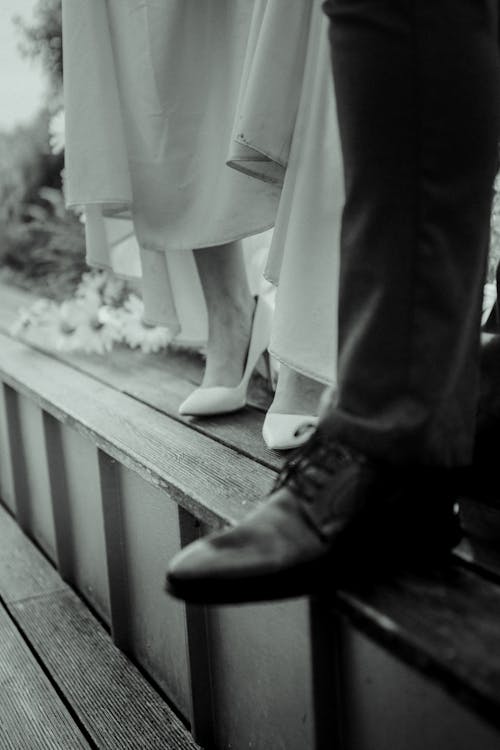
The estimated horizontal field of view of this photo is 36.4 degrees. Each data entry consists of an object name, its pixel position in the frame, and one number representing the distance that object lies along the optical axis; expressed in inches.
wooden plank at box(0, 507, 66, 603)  54.6
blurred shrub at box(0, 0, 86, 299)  80.0
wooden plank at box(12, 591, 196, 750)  37.1
